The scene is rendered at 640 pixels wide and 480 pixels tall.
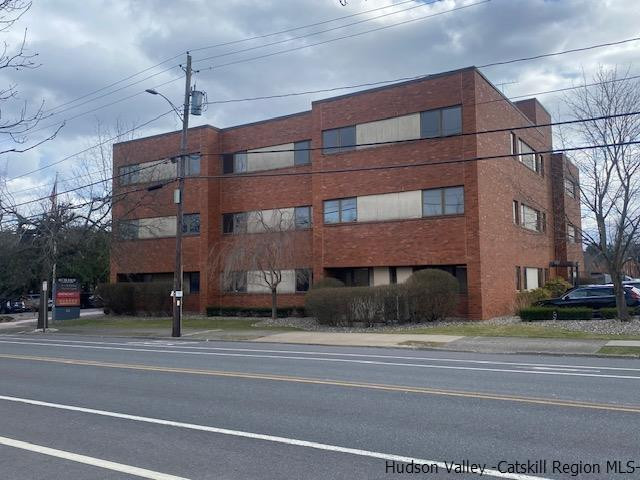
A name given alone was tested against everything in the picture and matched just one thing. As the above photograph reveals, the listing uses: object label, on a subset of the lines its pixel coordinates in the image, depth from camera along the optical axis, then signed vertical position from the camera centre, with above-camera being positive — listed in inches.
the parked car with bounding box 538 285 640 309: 947.3 -24.9
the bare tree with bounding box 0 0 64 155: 331.2 +93.6
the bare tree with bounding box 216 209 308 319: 1097.4 +55.6
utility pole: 941.8 +103.4
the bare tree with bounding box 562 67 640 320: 817.5 +114.9
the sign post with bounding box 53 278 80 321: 1381.6 -28.9
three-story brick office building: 1019.9 +166.8
